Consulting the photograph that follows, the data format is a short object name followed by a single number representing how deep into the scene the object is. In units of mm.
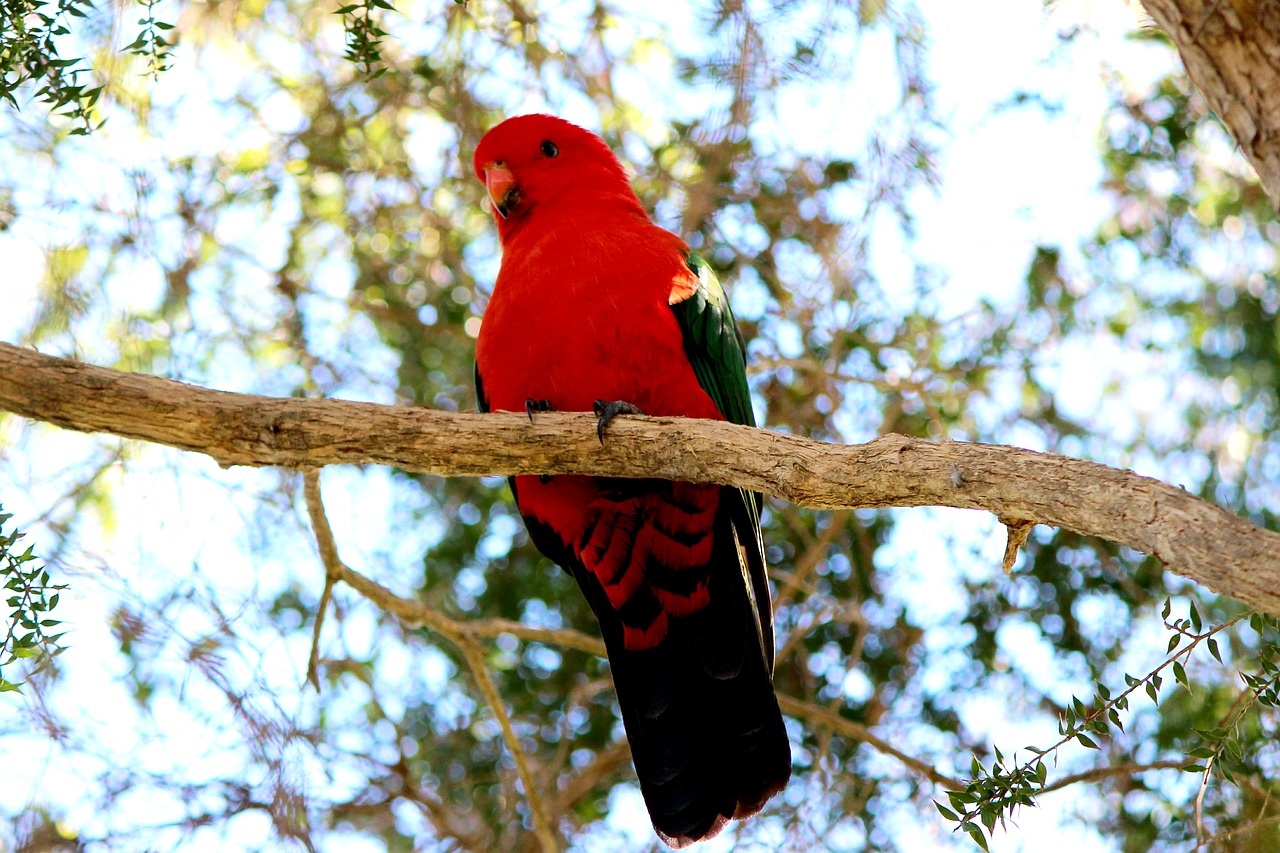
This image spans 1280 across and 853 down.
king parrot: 6883
